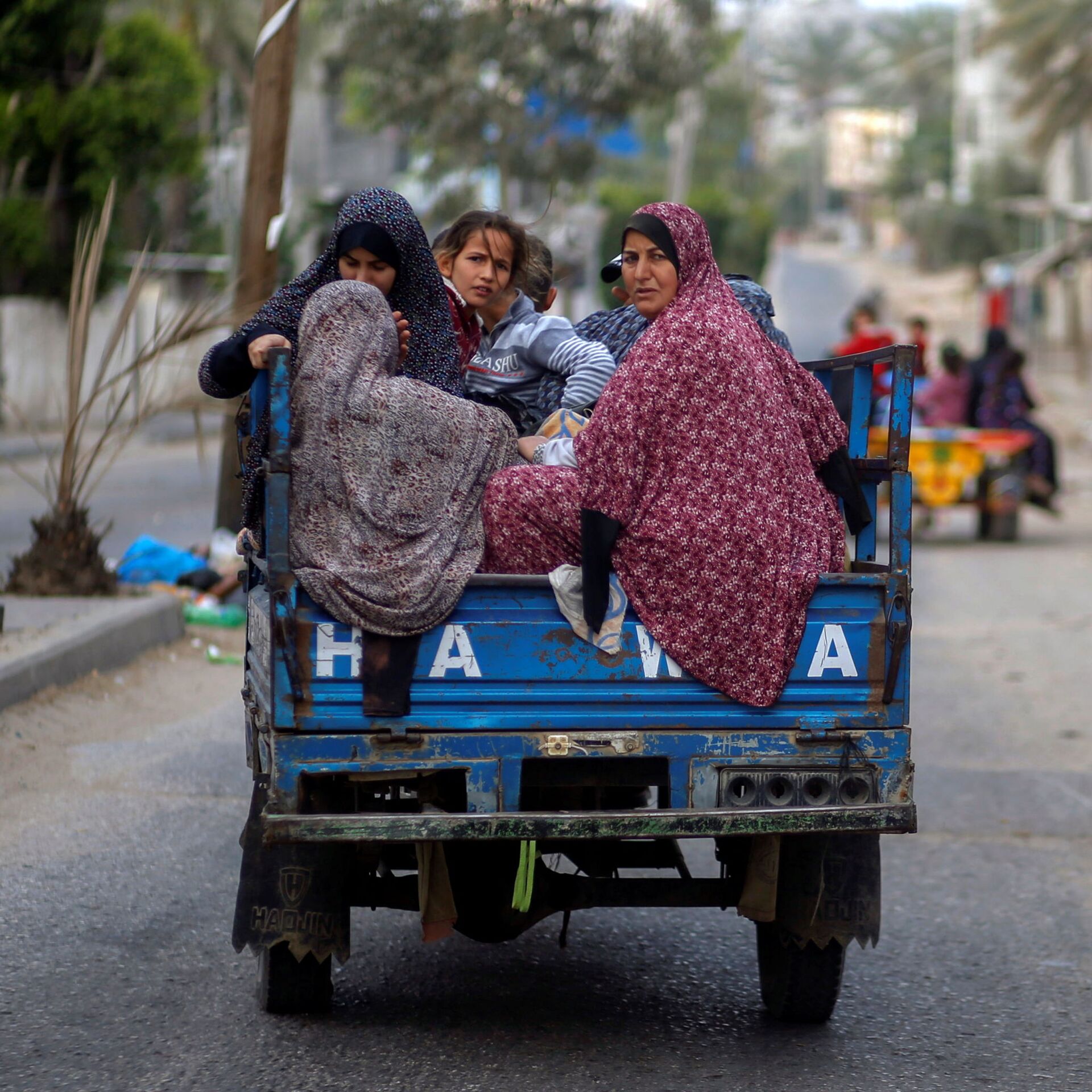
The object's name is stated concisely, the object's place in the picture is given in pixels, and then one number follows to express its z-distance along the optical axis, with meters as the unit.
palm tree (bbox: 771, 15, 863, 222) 97.50
